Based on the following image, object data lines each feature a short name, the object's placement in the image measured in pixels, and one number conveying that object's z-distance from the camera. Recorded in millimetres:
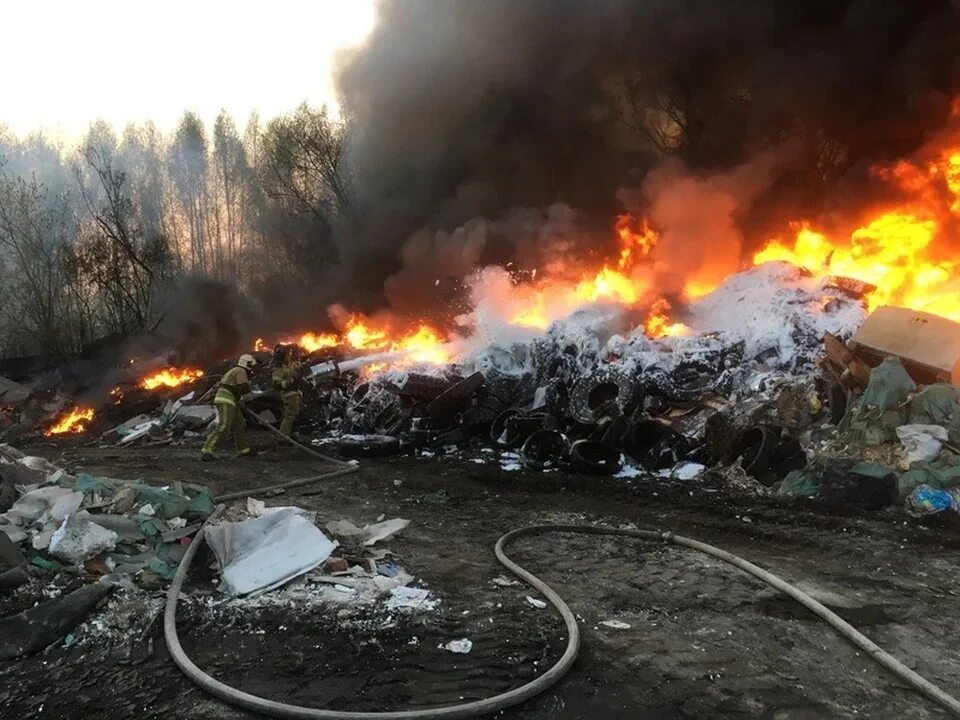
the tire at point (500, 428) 9180
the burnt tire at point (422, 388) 10219
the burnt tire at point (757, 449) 6836
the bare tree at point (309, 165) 23734
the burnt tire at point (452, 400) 9820
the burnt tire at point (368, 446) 8711
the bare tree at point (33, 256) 24188
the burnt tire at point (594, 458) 7527
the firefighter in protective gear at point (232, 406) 8672
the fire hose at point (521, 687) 2635
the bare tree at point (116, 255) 24875
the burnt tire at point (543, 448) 8045
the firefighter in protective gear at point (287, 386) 9688
